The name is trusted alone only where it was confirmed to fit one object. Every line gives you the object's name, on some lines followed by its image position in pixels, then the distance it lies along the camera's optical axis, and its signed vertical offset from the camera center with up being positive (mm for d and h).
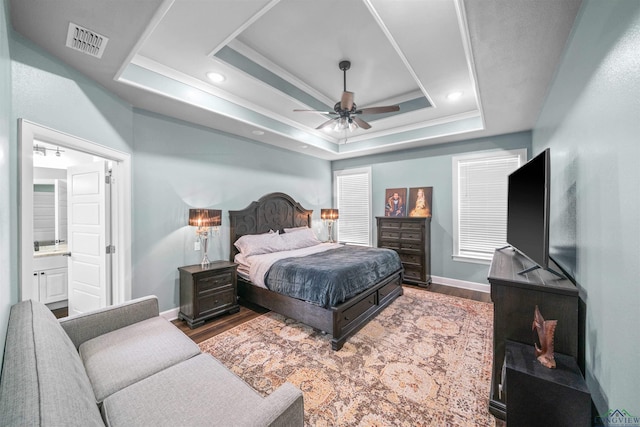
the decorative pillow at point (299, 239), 4354 -531
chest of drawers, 4500 -630
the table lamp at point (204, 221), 3270 -141
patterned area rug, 1767 -1419
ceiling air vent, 1764 +1279
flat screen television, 1613 +10
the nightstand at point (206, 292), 3043 -1050
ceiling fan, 2895 +1209
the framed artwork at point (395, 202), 5113 +180
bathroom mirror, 3787 -2
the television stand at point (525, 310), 1532 -657
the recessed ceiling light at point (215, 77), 2873 +1589
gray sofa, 766 -914
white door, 2738 -300
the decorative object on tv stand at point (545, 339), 1399 -744
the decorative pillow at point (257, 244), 3804 -535
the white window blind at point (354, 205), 5742 +136
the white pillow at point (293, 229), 4863 -370
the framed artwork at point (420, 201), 4812 +185
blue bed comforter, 2676 -784
